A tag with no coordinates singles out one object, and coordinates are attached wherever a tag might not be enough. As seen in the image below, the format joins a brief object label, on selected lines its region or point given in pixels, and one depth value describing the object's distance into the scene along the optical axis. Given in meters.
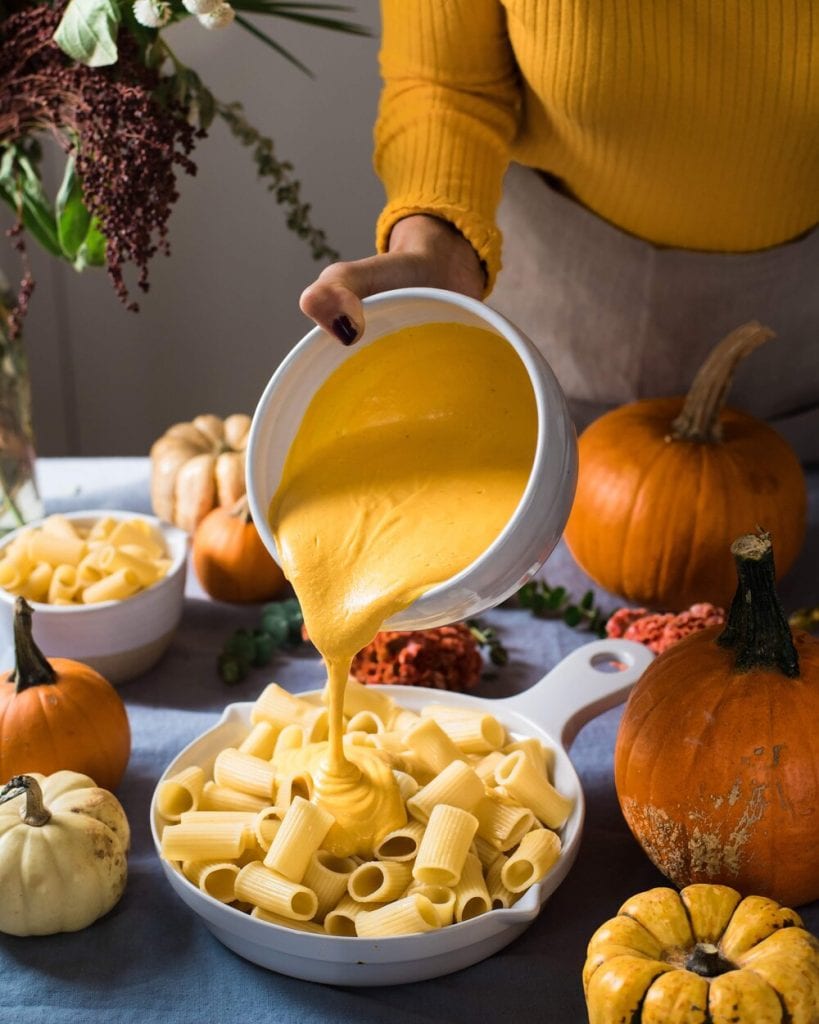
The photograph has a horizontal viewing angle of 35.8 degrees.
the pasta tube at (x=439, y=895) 0.97
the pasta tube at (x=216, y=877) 1.01
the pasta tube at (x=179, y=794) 1.08
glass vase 1.55
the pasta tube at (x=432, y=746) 1.12
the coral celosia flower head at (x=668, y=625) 1.32
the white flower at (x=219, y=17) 1.16
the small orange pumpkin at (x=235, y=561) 1.52
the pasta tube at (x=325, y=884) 1.00
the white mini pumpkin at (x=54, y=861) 0.99
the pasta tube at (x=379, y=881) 0.99
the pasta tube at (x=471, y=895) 0.98
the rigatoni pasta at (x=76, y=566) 1.35
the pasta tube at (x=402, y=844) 1.04
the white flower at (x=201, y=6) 1.14
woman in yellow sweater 1.24
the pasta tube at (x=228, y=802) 1.09
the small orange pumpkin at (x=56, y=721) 1.15
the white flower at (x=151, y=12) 1.23
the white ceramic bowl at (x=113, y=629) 1.32
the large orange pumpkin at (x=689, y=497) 1.44
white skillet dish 0.93
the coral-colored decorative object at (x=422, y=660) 1.32
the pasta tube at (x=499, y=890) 1.01
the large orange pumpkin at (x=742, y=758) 0.97
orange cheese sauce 0.96
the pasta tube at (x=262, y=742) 1.16
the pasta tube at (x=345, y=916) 0.98
